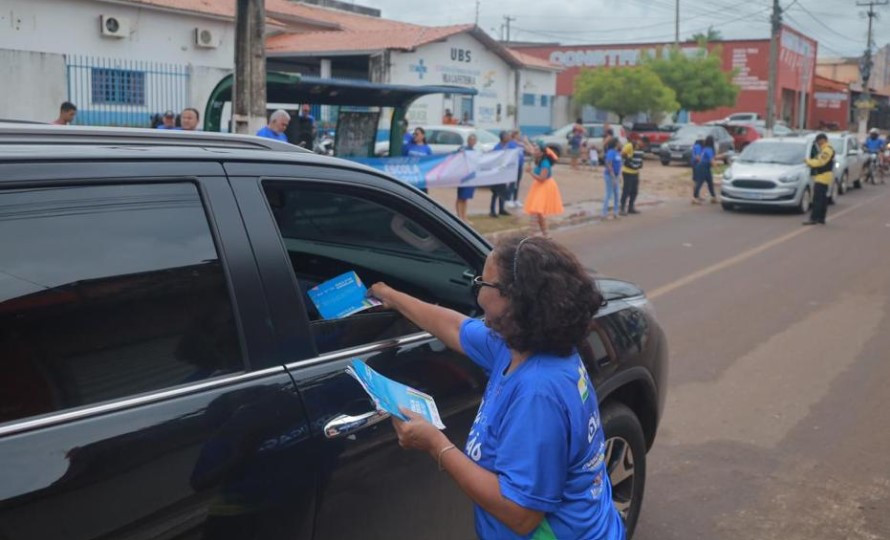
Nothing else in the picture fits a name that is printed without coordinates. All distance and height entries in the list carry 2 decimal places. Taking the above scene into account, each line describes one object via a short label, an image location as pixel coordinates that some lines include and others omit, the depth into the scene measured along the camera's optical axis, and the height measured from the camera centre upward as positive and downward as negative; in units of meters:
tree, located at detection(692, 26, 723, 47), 52.06 +5.33
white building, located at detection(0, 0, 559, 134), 19.80 +1.88
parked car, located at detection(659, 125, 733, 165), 33.53 -0.51
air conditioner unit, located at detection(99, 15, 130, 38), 23.01 +2.26
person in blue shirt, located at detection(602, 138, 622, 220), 17.62 -0.87
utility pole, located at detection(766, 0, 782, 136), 31.94 +2.43
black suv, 1.96 -0.62
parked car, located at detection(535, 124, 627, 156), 33.72 -0.39
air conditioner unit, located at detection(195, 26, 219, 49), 25.08 +2.19
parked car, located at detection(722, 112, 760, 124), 48.03 +0.74
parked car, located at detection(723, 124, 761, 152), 38.41 -0.13
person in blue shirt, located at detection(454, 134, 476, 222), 15.89 -1.30
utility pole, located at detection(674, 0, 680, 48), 60.17 +6.99
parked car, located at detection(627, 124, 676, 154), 37.31 -0.28
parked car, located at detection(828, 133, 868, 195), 23.80 -0.73
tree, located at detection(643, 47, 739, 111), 45.59 +2.52
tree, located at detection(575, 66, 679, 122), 40.34 +1.64
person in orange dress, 14.45 -1.06
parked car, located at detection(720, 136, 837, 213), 19.14 -0.96
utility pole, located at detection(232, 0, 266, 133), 11.10 +0.59
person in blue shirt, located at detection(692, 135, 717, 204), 20.77 -0.88
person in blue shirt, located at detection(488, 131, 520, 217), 17.06 -1.28
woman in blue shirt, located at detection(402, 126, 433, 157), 16.10 -0.43
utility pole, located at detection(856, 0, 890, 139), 46.59 +3.42
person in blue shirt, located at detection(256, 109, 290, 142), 11.15 -0.06
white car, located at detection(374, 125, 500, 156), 22.97 -0.34
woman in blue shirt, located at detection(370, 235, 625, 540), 2.16 -0.72
